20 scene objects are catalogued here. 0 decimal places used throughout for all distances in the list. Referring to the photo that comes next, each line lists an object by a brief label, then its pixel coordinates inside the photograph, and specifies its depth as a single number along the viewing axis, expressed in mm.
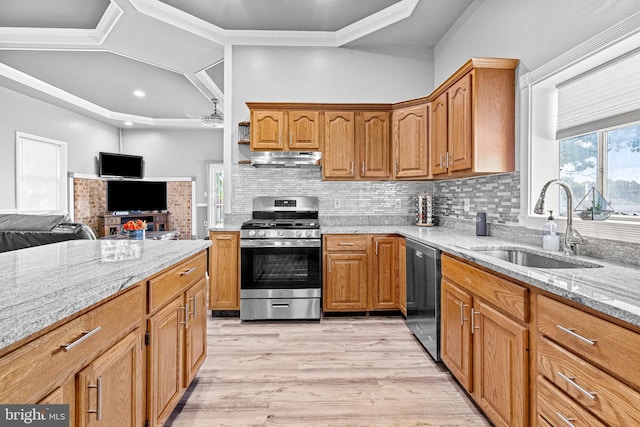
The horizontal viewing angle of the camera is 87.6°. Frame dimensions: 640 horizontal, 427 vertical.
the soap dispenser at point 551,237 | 1907
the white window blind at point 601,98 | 1694
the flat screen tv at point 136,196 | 7219
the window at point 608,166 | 1725
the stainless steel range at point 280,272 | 3229
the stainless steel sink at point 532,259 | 1689
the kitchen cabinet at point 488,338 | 1399
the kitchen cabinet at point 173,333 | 1420
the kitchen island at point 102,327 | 790
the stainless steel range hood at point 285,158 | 3514
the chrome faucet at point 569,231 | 1764
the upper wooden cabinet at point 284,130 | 3518
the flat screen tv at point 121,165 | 7049
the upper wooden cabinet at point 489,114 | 2389
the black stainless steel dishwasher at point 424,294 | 2342
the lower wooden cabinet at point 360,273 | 3279
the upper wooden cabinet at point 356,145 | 3566
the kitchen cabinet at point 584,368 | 917
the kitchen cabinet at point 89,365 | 762
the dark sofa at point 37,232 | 2869
